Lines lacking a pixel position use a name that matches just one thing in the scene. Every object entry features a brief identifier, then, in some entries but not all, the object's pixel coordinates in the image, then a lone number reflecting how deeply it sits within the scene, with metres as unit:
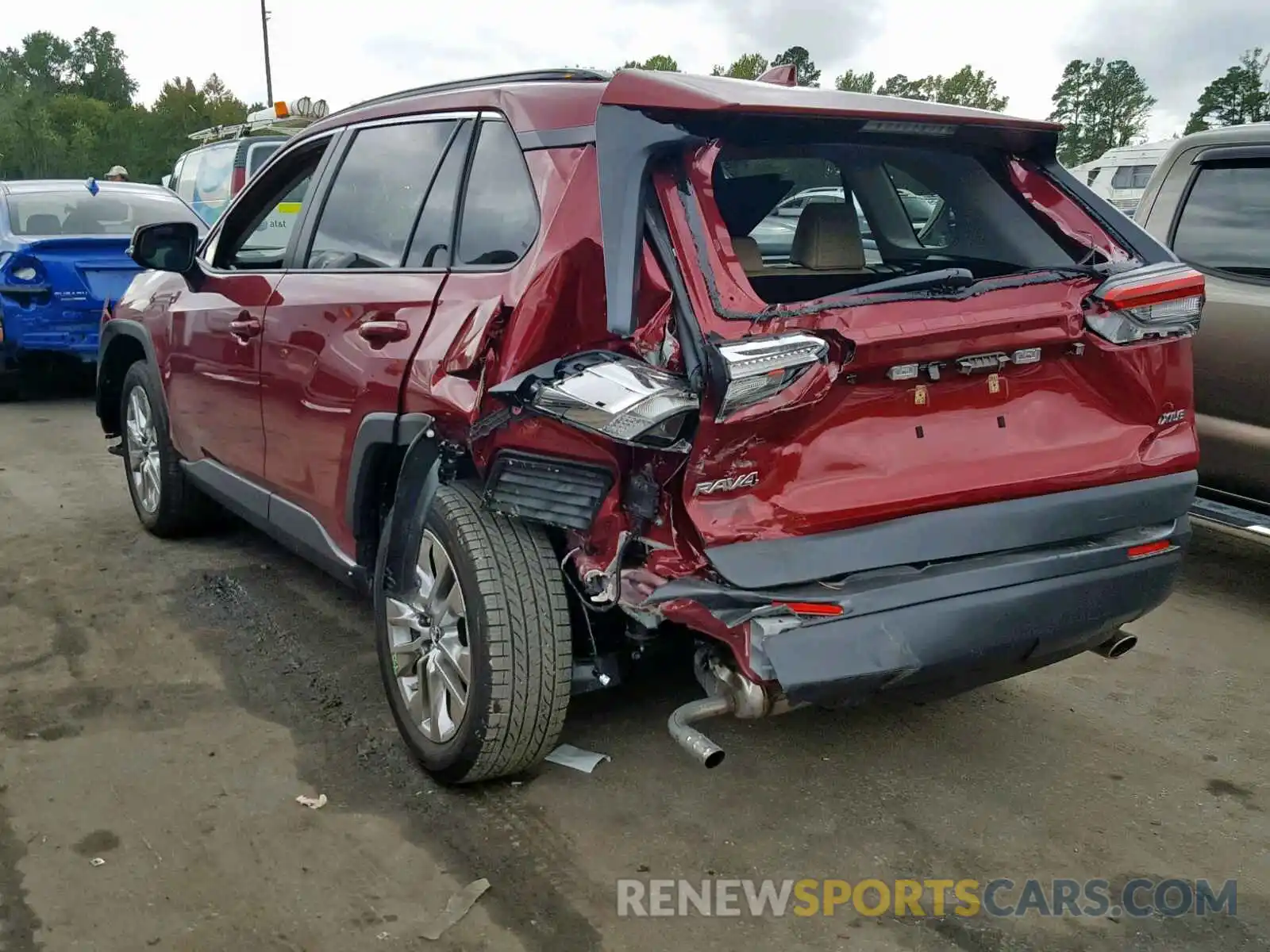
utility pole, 43.12
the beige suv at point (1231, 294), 4.62
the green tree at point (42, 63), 106.12
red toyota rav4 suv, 2.43
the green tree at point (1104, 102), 80.19
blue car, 8.17
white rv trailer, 21.94
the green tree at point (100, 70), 105.88
